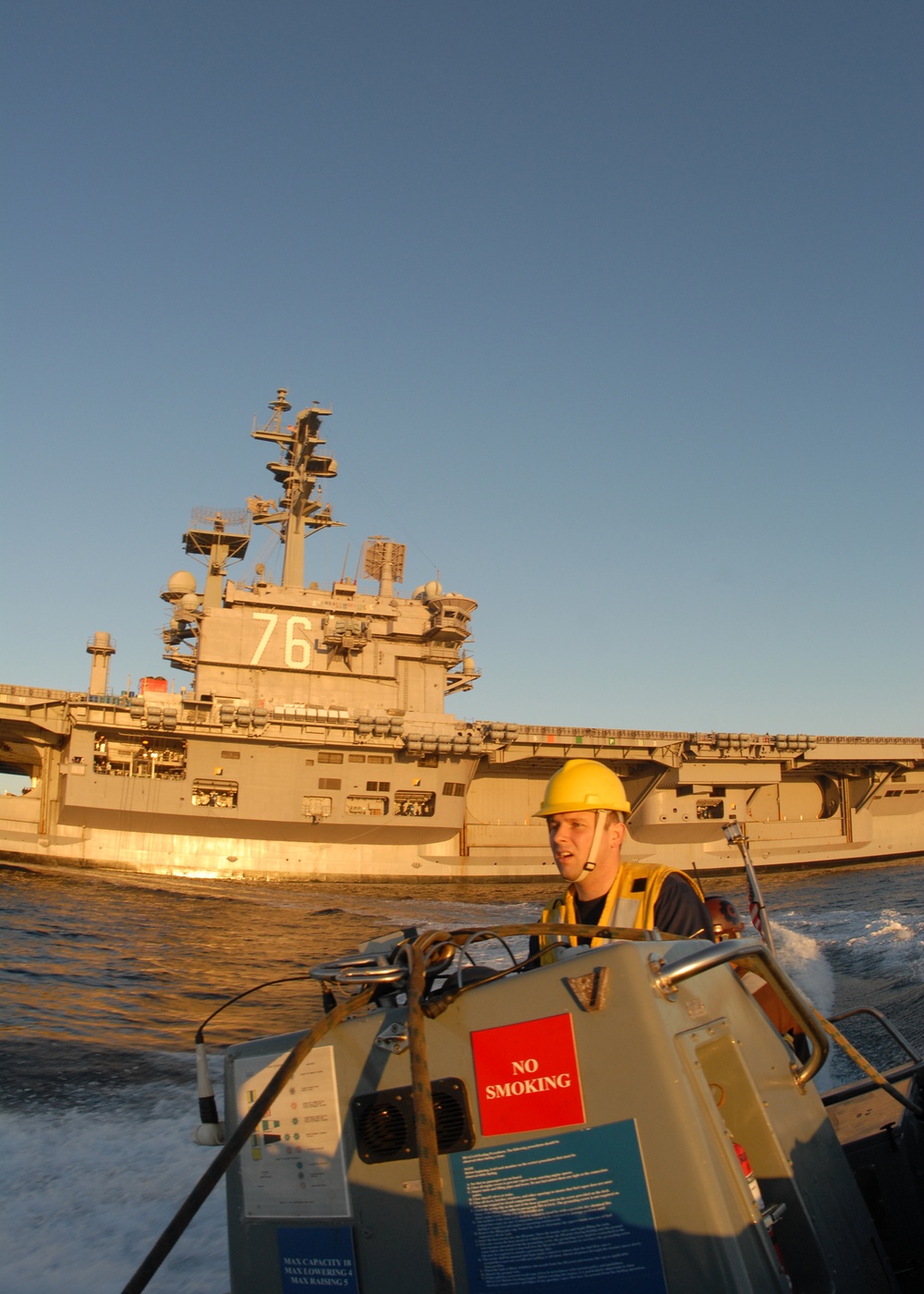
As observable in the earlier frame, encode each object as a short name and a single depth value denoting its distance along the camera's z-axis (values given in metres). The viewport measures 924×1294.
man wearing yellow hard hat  2.43
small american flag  5.62
